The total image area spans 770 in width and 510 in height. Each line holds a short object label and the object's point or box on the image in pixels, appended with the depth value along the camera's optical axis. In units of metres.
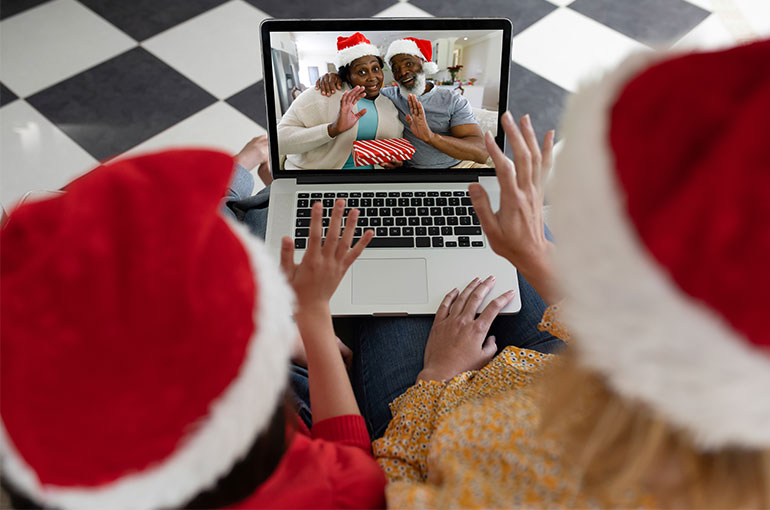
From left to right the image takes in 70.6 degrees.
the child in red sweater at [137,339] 0.34
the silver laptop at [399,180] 0.86
